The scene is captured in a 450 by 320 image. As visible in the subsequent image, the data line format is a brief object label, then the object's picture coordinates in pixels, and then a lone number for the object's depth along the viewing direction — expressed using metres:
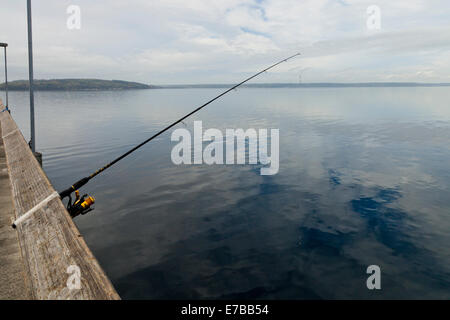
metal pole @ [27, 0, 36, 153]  9.73
